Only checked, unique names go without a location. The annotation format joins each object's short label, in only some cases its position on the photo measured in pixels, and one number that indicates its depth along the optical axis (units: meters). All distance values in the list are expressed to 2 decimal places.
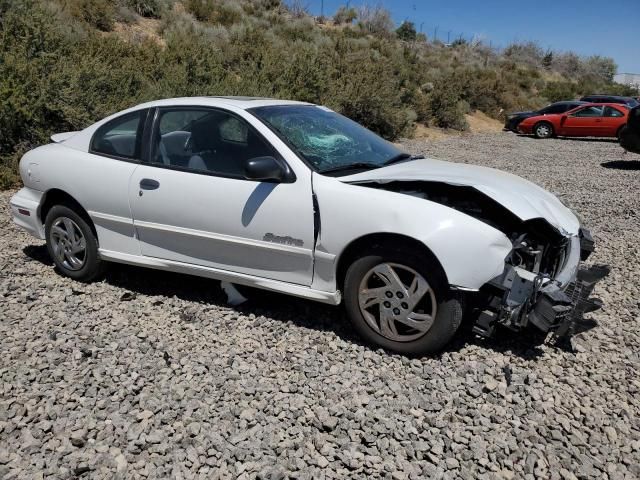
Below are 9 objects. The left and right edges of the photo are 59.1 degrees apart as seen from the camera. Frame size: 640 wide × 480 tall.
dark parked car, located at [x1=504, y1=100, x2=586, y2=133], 22.16
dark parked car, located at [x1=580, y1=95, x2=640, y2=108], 23.27
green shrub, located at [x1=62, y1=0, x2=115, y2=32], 18.39
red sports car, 20.72
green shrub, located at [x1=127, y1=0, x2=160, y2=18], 22.27
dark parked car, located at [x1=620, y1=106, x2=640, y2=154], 12.86
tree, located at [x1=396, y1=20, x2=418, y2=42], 44.75
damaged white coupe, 3.47
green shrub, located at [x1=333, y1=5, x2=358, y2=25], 38.69
